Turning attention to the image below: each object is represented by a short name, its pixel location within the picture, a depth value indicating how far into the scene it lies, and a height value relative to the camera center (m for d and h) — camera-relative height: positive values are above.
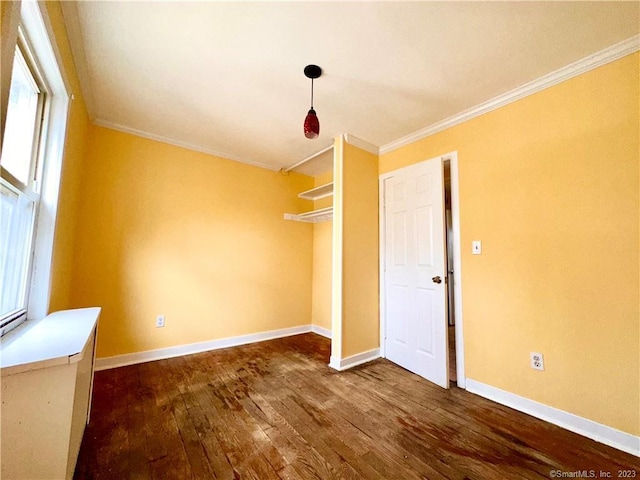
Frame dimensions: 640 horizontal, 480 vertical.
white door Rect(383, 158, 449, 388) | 2.33 -0.11
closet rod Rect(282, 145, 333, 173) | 3.08 +1.32
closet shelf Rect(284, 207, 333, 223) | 3.43 +0.61
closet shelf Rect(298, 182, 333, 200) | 3.36 +0.96
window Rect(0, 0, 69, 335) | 1.24 +0.48
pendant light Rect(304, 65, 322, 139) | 1.70 +0.91
